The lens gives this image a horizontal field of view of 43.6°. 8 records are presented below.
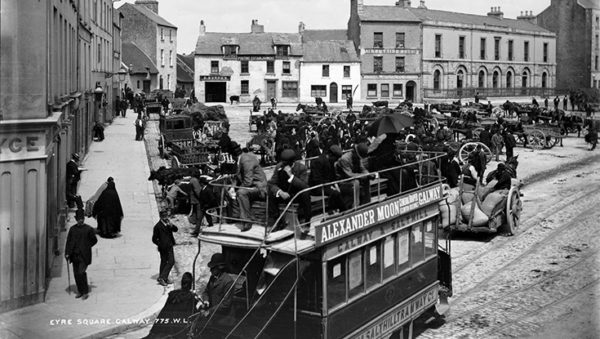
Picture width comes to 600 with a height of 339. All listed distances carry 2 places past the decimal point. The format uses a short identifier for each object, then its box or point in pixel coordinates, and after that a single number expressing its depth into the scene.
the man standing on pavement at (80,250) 13.91
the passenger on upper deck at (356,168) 11.36
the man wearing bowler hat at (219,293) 9.23
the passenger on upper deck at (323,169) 11.83
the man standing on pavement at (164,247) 14.91
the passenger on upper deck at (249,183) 10.71
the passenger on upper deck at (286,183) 10.41
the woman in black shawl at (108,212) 18.89
